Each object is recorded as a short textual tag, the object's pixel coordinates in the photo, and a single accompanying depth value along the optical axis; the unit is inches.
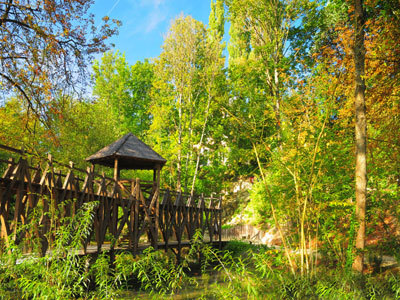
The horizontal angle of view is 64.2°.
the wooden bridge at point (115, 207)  231.9
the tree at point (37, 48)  279.0
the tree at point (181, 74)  757.9
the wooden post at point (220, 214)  636.7
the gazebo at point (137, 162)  416.3
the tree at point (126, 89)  1087.0
